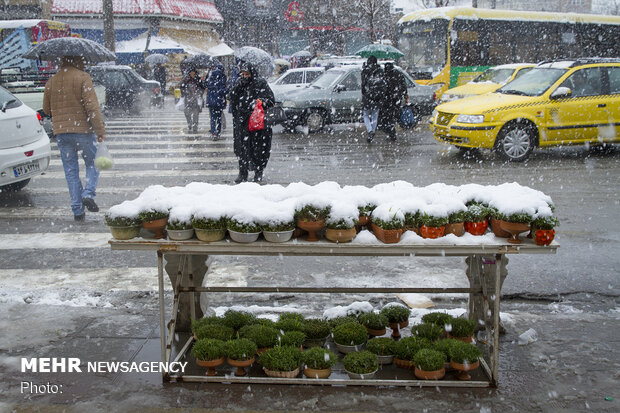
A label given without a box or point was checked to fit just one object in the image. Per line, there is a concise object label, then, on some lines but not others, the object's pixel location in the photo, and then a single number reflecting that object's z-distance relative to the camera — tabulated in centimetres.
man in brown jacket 695
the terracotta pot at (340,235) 331
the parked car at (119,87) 2156
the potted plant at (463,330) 384
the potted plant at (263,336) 366
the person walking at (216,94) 1425
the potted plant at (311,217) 334
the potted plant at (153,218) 341
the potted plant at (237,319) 399
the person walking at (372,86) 1355
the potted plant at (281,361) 343
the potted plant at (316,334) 383
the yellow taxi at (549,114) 1125
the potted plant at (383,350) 365
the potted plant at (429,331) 378
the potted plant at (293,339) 365
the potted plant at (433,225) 331
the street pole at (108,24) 2308
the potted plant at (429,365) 340
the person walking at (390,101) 1416
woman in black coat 882
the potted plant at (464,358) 344
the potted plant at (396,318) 406
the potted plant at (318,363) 346
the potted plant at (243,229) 331
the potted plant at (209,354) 349
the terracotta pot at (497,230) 339
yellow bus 2092
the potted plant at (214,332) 371
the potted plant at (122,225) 335
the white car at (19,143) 769
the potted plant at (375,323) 396
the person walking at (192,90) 1562
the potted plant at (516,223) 324
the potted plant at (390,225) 329
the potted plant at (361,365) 343
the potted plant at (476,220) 341
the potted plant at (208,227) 332
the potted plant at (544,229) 325
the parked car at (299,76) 1883
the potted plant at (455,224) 338
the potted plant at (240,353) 349
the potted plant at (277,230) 331
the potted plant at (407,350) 359
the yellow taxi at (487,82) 1606
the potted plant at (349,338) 374
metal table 328
